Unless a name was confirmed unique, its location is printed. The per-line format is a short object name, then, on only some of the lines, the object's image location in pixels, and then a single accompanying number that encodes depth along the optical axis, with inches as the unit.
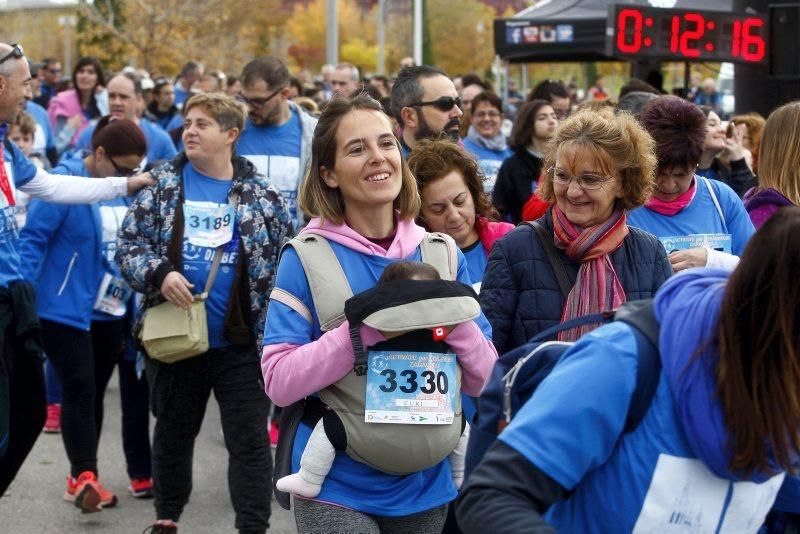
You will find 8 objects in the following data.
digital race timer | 379.9
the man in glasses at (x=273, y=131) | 271.9
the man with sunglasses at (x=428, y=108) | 227.0
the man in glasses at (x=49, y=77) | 707.4
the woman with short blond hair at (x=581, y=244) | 144.8
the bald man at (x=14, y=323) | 199.6
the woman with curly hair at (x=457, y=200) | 179.9
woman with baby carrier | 129.9
